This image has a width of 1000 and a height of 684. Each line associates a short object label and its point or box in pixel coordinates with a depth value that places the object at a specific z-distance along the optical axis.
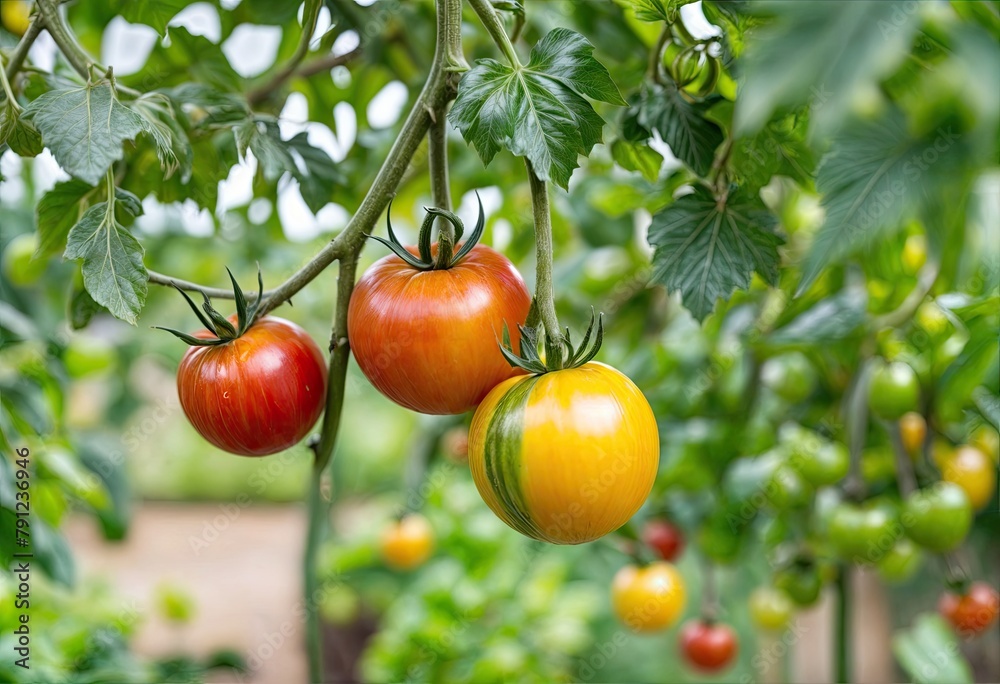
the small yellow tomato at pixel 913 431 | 0.80
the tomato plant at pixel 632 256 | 0.34
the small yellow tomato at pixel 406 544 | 1.22
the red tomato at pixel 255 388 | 0.38
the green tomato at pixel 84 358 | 0.89
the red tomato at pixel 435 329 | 0.36
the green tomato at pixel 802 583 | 0.80
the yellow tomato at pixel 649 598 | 0.80
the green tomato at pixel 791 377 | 0.82
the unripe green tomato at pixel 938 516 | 0.65
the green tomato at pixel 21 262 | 0.80
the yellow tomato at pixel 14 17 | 0.67
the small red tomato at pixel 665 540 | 0.97
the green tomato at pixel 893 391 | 0.65
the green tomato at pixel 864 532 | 0.69
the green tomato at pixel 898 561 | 0.77
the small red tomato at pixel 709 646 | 0.94
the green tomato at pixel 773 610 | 0.89
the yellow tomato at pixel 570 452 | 0.33
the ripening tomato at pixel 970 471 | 0.77
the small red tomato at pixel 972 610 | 0.76
